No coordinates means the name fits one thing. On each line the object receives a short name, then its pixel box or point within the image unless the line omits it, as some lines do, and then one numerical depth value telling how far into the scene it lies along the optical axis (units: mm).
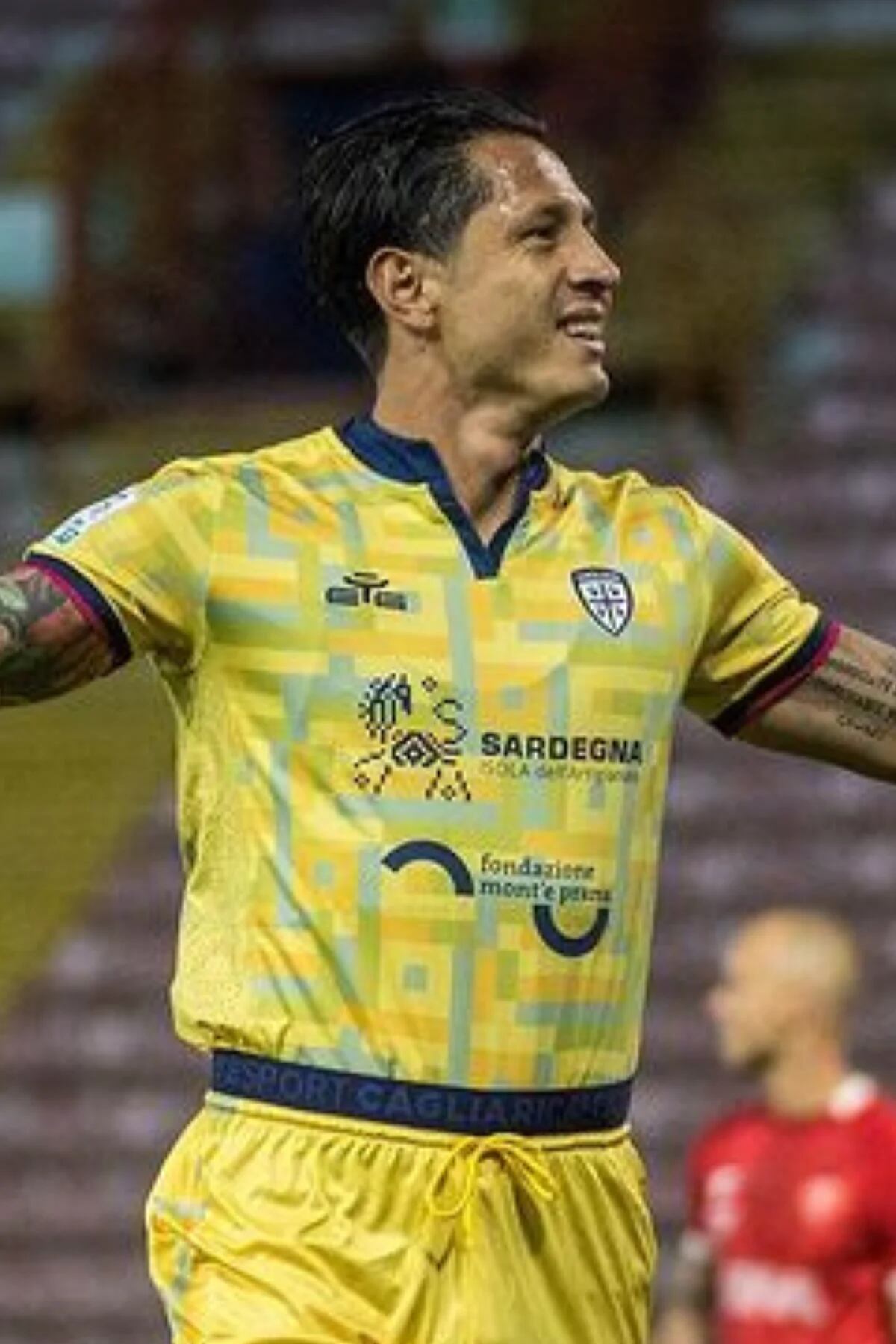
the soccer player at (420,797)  9641
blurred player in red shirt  16328
